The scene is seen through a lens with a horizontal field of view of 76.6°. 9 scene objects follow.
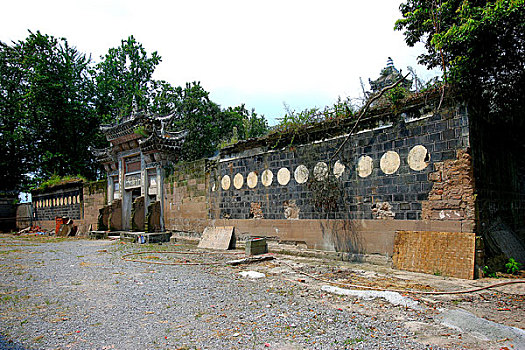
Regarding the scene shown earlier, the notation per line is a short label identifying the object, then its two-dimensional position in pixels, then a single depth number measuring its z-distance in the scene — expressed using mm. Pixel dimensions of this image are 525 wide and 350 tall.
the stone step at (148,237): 12977
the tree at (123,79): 28375
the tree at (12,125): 24266
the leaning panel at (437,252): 5711
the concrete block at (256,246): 8891
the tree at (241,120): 27750
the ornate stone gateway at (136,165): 13953
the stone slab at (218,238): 10602
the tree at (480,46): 5426
